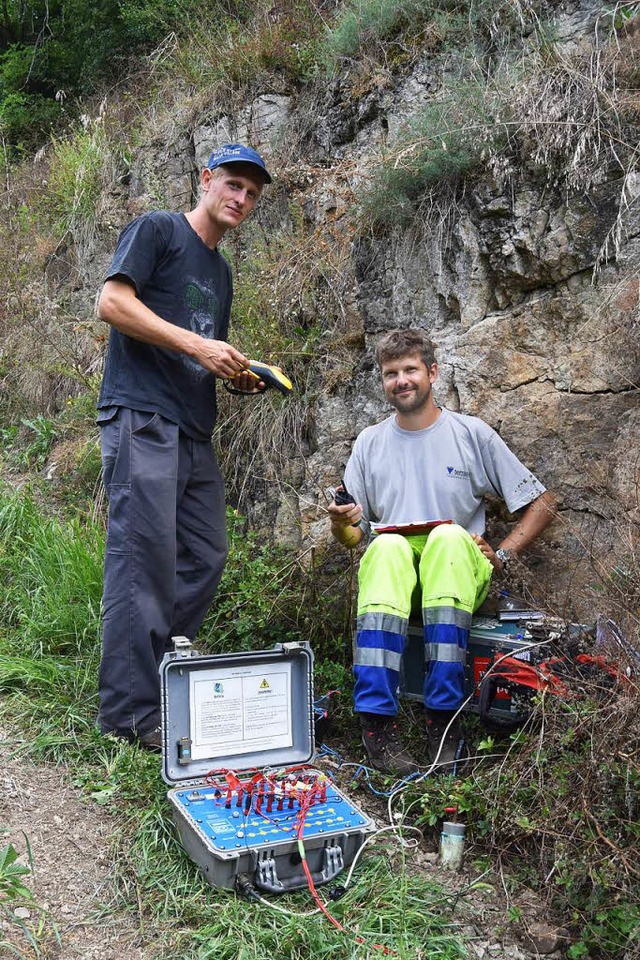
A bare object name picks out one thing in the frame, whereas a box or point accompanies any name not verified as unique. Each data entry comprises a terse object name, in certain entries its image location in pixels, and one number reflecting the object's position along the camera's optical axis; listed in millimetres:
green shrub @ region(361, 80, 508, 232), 4070
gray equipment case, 2334
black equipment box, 2812
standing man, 3088
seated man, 2938
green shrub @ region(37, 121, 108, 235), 7211
